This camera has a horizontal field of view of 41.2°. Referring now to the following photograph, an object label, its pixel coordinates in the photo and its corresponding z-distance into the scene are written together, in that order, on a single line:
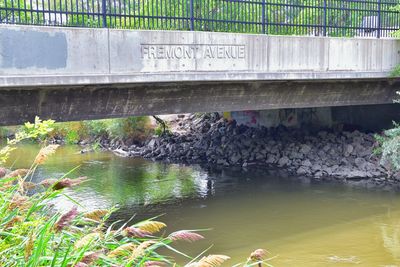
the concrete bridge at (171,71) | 9.42
